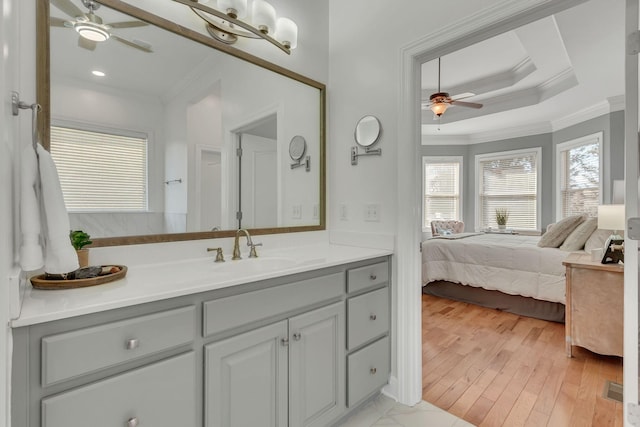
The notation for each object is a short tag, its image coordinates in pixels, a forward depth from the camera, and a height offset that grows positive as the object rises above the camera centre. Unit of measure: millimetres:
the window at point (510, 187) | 5859 +522
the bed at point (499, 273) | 3105 -645
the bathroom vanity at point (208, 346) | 851 -465
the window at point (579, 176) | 4703 +608
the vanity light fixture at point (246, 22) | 1650 +1071
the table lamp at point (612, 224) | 2082 -68
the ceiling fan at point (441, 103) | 3721 +1365
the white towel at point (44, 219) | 856 -15
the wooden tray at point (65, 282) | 1022 -229
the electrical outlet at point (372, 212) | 2014 +12
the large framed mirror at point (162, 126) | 1309 +447
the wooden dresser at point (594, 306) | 2234 -681
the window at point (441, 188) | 6680 +554
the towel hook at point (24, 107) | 847 +299
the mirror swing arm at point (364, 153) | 1995 +400
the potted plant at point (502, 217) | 6090 -61
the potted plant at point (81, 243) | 1208 -115
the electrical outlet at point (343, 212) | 2223 +13
